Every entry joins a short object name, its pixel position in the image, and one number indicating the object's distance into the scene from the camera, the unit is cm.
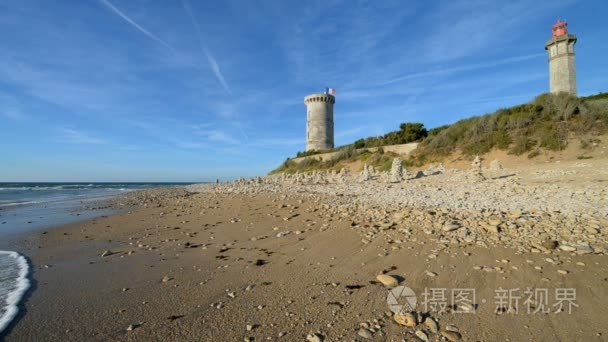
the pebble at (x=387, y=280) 352
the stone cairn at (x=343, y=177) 1711
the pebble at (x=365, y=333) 256
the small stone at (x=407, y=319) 268
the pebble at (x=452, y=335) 247
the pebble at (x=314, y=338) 251
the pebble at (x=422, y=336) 249
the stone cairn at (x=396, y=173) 1356
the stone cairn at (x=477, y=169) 1086
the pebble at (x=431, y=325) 260
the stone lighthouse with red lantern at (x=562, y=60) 2895
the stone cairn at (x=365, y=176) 1551
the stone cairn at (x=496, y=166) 1362
